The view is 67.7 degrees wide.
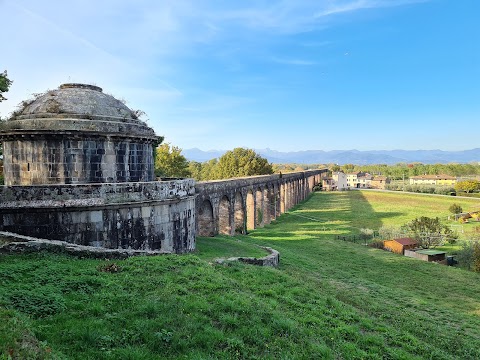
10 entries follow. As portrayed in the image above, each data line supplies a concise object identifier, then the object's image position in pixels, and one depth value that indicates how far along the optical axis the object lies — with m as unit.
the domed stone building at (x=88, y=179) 11.91
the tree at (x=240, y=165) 65.44
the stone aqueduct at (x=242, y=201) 27.42
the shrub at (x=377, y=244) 31.69
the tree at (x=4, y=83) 22.39
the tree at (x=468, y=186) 84.19
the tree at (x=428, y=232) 33.11
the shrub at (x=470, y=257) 25.35
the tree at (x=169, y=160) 49.19
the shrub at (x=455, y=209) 52.41
